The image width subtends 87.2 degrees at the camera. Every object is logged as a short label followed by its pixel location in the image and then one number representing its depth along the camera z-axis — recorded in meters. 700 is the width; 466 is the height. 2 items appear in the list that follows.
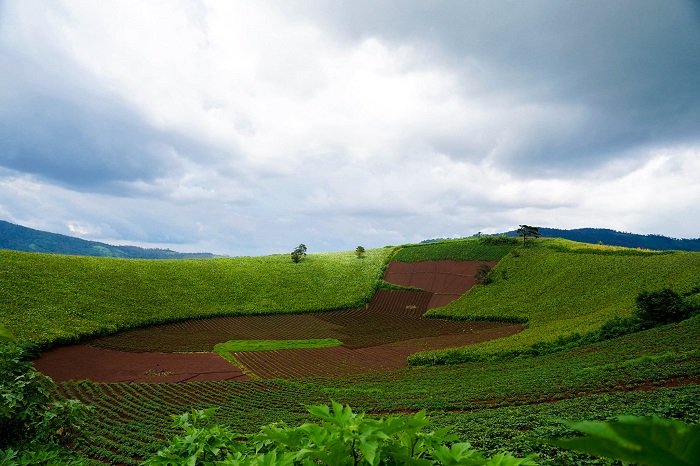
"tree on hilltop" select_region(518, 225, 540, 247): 59.82
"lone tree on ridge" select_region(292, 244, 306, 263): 63.97
